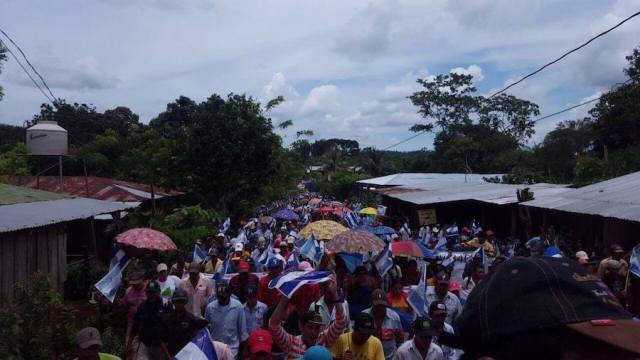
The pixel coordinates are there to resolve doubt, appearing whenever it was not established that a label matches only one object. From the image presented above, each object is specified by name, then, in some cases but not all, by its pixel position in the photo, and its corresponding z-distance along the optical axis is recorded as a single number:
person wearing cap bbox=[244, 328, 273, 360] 4.85
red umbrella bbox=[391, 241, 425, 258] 10.92
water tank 18.77
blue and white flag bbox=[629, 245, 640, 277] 7.94
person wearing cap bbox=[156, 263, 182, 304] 8.43
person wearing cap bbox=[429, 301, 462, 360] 5.71
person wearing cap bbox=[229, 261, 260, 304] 7.49
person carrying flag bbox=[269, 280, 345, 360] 5.25
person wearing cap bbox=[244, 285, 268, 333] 7.09
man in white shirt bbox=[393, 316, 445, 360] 5.24
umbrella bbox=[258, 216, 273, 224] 22.71
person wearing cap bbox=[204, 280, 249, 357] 6.84
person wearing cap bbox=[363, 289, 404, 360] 6.02
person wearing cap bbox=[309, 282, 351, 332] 6.06
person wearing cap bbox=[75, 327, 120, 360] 4.86
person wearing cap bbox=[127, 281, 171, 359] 6.27
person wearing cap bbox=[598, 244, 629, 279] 9.27
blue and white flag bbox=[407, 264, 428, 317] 6.92
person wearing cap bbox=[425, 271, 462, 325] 6.81
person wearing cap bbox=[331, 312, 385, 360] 5.18
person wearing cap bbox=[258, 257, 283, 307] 7.88
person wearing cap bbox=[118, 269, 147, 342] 7.72
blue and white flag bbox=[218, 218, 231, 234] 16.56
